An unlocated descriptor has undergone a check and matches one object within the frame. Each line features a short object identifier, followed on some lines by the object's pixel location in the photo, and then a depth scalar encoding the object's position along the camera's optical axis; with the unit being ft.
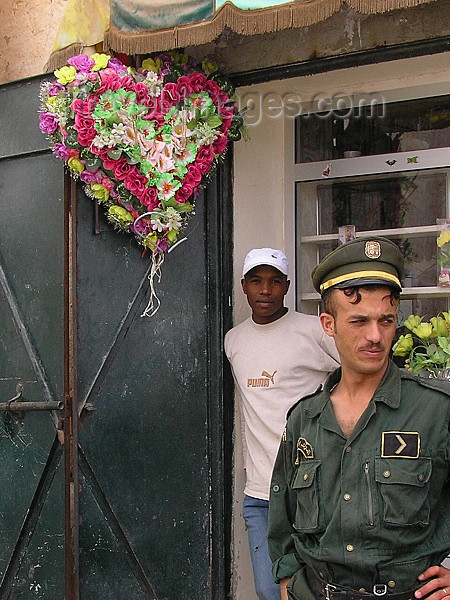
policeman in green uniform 7.74
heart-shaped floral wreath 12.77
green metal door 13.10
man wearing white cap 13.37
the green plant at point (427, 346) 12.84
